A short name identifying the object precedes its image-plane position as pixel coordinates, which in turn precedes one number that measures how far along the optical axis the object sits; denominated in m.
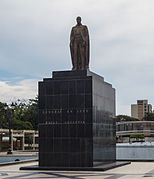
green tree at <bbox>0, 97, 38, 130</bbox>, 71.99
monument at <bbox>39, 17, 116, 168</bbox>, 21.36
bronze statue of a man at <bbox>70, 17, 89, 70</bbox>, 23.11
